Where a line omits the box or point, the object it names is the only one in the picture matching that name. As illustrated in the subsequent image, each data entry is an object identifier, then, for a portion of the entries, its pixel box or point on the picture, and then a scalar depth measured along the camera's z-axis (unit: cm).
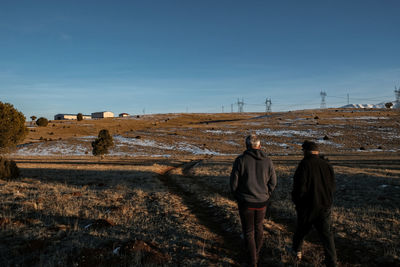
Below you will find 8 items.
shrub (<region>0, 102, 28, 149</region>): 2717
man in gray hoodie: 502
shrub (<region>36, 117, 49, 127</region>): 8512
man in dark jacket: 502
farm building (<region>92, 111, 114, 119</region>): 16950
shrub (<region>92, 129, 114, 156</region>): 3675
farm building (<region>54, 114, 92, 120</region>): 15415
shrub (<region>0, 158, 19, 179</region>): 1739
